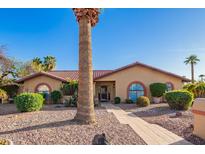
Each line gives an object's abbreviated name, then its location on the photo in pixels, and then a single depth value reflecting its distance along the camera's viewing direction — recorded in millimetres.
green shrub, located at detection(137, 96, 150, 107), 11992
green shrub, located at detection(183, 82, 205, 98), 13638
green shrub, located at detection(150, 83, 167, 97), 14538
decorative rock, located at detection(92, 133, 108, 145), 3897
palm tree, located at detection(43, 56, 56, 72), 29593
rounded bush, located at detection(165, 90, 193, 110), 9421
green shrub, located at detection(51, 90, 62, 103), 14842
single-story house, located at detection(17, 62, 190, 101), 15365
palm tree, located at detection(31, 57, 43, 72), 27180
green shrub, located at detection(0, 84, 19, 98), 16029
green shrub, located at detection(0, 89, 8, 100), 8421
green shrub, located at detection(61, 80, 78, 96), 14328
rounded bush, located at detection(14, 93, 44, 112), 9192
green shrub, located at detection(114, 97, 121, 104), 14756
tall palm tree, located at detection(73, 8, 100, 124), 6391
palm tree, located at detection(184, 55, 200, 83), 31003
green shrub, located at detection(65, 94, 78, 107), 11946
